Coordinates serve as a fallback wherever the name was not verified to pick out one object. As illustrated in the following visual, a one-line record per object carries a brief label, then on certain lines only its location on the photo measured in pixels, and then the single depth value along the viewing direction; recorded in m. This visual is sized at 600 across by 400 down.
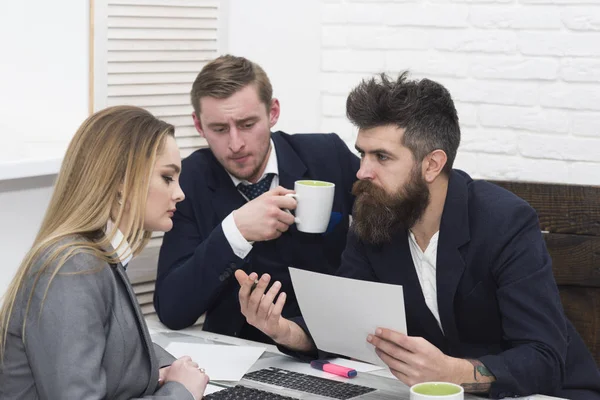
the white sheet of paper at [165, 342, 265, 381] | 2.04
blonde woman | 1.55
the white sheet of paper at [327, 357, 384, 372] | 2.12
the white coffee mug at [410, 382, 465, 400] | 1.58
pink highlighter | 2.05
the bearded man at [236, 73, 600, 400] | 2.08
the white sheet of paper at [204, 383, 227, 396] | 1.91
